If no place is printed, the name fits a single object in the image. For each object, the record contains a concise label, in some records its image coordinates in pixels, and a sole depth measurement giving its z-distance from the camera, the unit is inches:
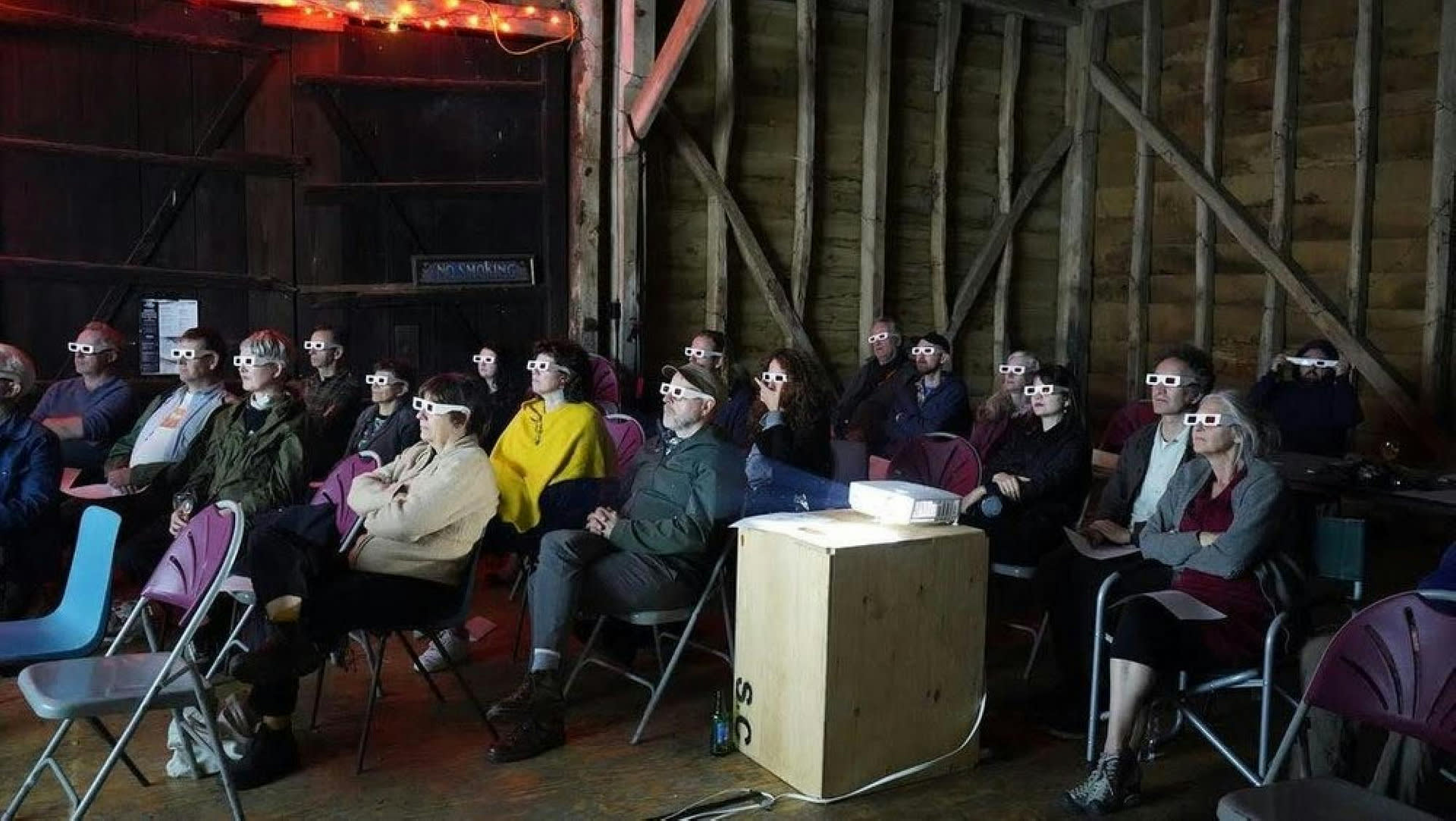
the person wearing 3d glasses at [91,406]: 237.0
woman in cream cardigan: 148.3
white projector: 152.7
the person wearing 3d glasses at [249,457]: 191.8
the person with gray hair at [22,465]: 186.9
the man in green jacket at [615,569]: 160.6
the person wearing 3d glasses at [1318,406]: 265.0
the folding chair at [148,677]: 122.7
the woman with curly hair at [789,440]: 201.5
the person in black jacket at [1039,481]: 187.3
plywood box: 141.6
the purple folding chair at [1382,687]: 104.3
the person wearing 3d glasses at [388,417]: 216.2
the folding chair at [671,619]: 160.6
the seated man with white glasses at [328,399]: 240.8
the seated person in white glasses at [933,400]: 270.5
